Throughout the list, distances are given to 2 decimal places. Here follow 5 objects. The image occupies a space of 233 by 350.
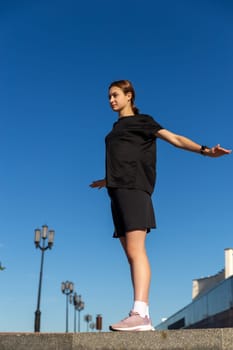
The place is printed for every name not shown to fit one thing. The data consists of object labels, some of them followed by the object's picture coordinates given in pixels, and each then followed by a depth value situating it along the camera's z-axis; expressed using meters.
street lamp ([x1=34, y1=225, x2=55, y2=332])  24.03
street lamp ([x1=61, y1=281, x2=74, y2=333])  33.97
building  37.44
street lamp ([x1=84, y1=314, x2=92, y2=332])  51.97
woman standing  3.67
